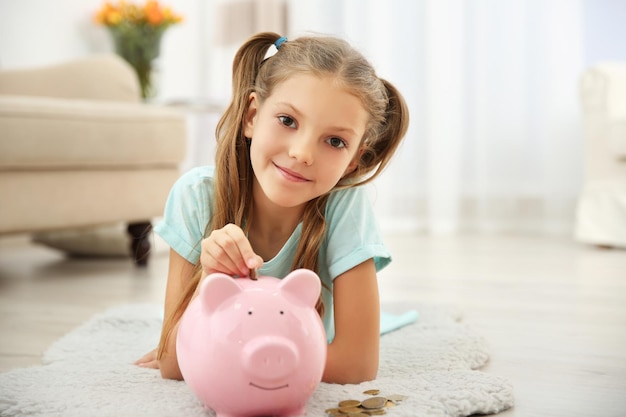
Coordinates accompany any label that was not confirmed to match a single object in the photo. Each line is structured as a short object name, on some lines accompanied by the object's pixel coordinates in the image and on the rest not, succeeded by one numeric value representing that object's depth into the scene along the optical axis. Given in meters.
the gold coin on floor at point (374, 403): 0.94
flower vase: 3.32
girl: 1.04
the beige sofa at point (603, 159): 2.73
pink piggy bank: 0.82
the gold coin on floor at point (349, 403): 0.95
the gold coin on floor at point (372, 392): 1.01
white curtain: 3.24
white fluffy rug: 0.95
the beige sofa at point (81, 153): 1.94
